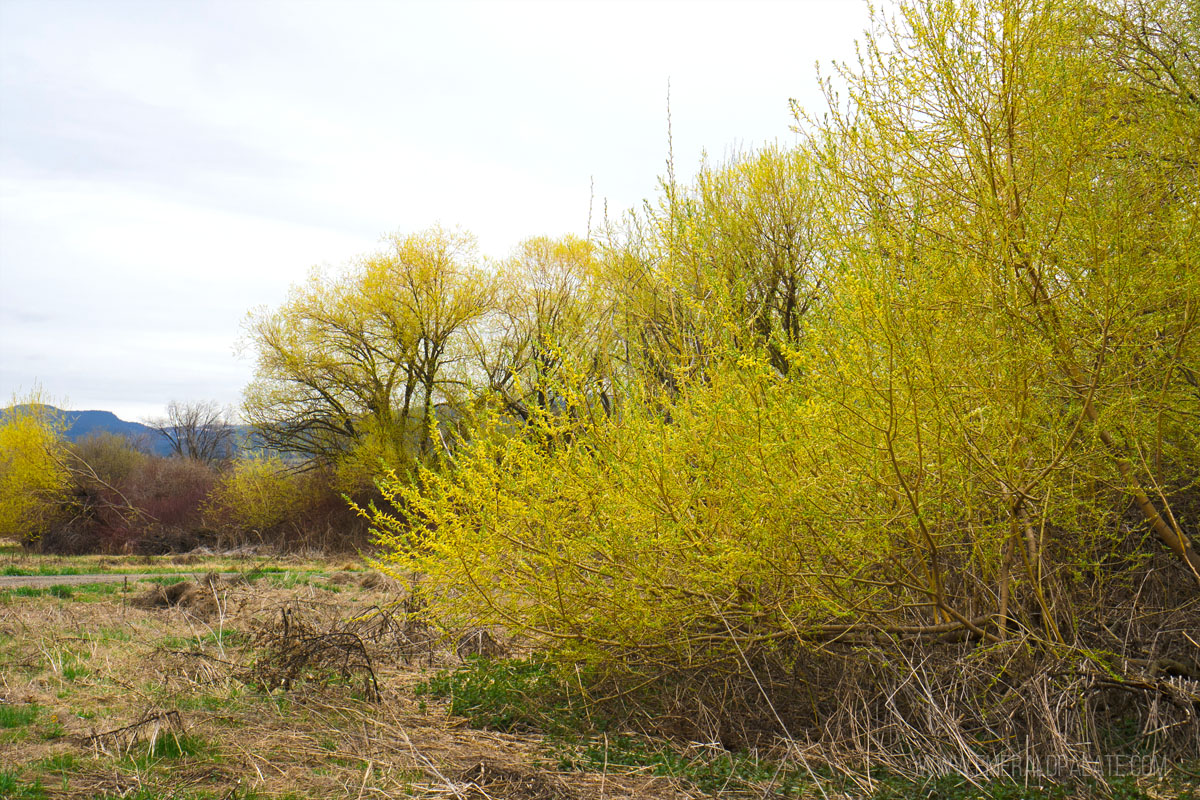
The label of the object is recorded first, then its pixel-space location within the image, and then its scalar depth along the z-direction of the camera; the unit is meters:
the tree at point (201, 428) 50.59
